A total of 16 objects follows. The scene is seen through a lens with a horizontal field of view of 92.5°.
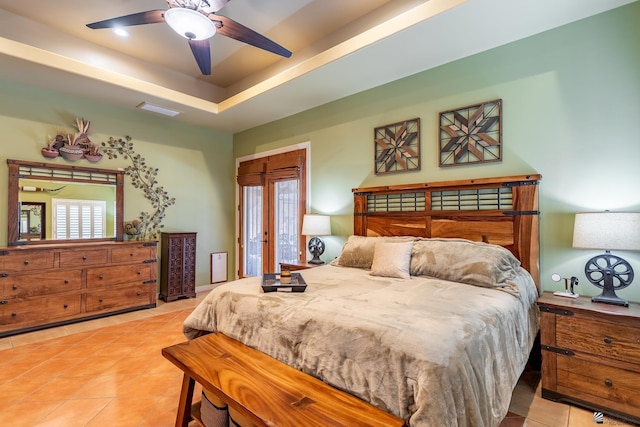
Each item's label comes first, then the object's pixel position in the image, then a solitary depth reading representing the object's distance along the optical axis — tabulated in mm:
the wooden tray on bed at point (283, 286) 2041
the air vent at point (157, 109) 4230
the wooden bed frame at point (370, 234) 1284
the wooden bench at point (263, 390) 1217
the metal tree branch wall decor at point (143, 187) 4359
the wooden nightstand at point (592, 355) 1843
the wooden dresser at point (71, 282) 3299
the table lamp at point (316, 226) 3779
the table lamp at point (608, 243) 1969
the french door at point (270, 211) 4594
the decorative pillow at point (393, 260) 2545
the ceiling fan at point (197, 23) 2131
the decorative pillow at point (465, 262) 2209
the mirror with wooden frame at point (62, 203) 3643
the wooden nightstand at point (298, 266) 3685
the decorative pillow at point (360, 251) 2965
